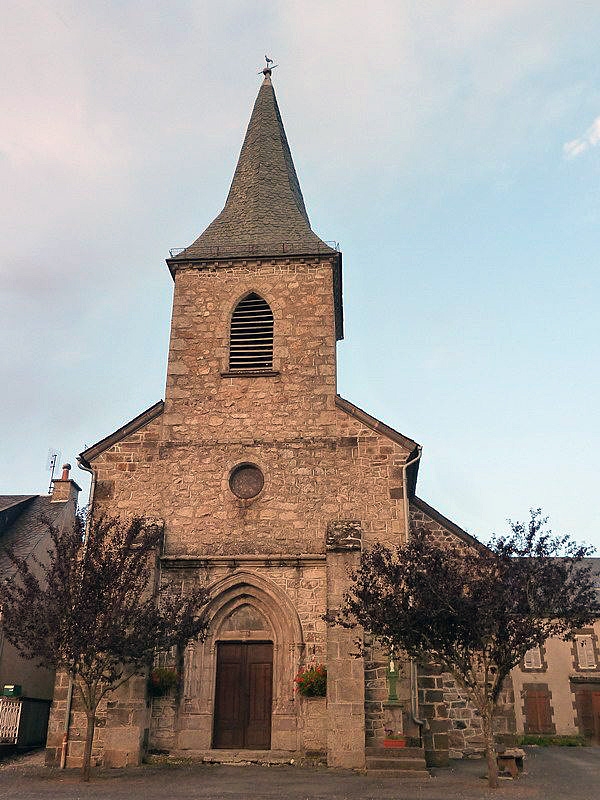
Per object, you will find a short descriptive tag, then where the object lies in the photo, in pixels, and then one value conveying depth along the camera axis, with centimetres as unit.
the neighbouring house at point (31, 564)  1434
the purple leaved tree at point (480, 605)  1051
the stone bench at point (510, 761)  1156
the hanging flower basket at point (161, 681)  1305
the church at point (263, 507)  1270
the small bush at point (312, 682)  1282
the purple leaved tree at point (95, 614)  1122
